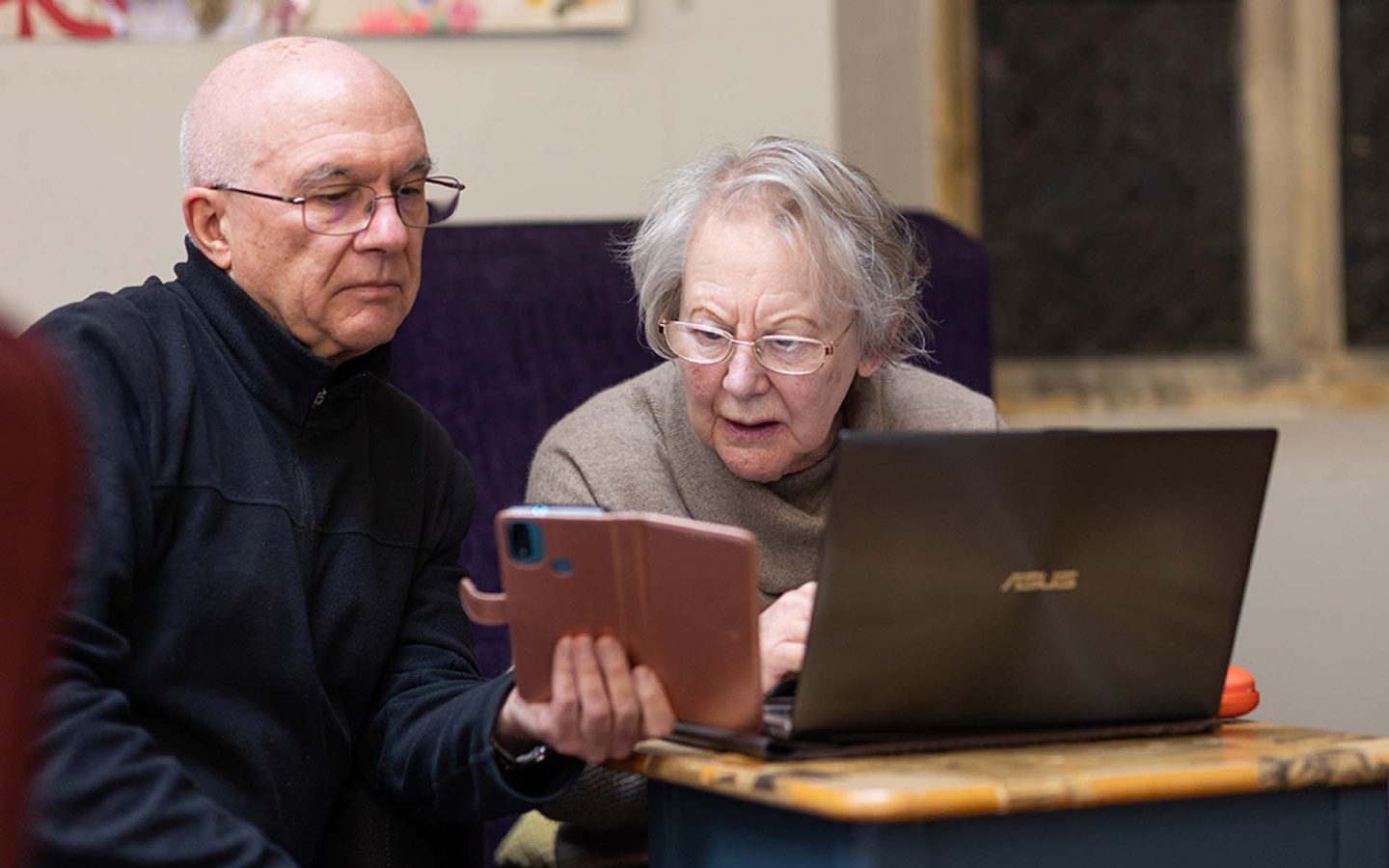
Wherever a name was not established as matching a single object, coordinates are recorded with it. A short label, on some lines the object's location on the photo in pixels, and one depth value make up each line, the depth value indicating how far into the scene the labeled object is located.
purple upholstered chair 3.19
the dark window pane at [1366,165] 4.19
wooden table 2.17
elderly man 2.40
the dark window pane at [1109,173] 4.15
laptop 2.24
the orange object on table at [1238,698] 2.46
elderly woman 2.66
